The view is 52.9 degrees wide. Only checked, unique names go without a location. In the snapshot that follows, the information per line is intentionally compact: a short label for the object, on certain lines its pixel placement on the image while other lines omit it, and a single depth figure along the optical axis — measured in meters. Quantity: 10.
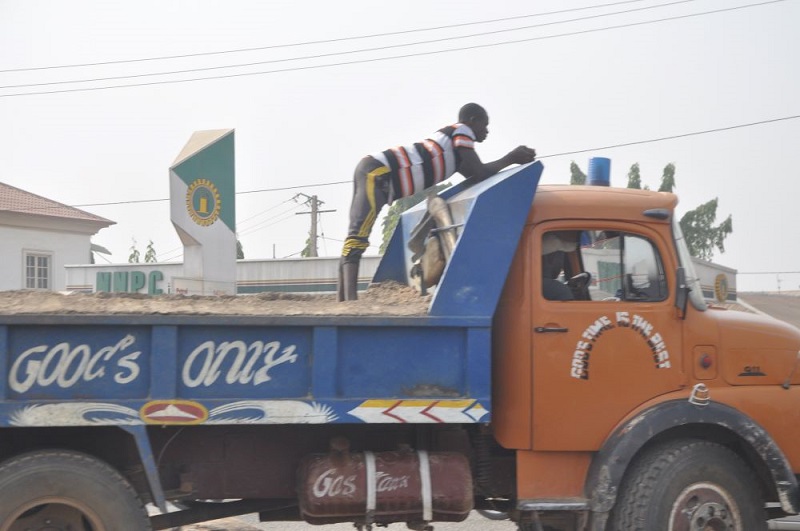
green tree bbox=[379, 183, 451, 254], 36.37
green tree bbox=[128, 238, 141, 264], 56.97
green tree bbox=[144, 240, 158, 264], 55.31
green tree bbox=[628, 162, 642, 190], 34.75
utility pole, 40.94
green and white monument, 20.70
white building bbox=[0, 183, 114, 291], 29.98
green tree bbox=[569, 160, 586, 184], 33.66
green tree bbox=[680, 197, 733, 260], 42.22
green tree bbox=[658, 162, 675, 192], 36.69
